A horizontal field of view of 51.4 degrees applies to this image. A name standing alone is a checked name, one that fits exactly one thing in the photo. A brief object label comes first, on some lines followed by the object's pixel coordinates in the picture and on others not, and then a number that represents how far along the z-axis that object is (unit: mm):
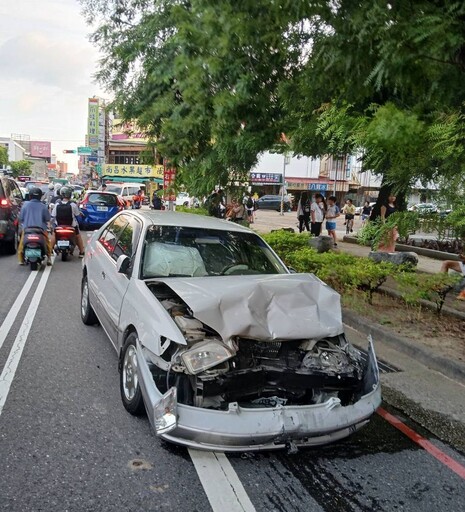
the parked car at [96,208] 18297
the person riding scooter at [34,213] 10000
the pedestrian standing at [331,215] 15742
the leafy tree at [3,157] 92419
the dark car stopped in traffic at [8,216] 11414
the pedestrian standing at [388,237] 6598
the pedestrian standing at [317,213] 15047
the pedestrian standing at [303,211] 17609
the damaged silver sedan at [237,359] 3006
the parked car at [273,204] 45438
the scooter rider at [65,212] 11188
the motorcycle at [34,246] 9898
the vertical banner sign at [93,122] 66312
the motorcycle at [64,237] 11242
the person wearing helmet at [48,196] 19597
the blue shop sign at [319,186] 49031
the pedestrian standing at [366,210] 26016
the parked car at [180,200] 38356
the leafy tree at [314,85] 3588
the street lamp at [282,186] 39781
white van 30880
